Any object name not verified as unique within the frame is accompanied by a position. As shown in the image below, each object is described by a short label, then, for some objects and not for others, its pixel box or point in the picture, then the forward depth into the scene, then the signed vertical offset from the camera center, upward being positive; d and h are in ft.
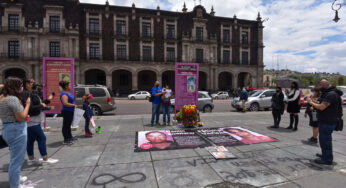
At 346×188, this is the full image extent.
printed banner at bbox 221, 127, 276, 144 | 17.17 -4.58
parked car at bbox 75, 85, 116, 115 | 33.14 -0.69
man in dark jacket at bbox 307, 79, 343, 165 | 11.84 -1.75
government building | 87.51 +28.43
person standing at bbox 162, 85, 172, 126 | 23.68 -1.33
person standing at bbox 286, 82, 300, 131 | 21.30 -1.21
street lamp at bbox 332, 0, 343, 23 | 35.67 +15.05
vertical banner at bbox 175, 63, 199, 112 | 25.43 +1.04
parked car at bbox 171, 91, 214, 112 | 38.37 -2.15
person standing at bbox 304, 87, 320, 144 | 15.85 -2.50
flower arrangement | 21.94 -3.06
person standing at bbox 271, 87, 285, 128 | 22.68 -1.66
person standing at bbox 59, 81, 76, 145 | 15.05 -1.52
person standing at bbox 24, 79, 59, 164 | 11.67 -2.32
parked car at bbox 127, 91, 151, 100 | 84.54 -1.75
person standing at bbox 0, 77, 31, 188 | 8.45 -1.51
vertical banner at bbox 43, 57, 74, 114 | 21.76 +2.43
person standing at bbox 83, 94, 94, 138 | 18.44 -2.05
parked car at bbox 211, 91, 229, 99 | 93.79 -1.57
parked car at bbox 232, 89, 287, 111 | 40.32 -2.09
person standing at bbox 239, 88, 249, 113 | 37.52 -1.07
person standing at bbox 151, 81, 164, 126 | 23.25 -0.89
